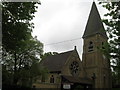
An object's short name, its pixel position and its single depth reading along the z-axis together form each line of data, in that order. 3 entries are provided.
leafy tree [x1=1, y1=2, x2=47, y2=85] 6.42
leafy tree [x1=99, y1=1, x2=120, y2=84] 6.64
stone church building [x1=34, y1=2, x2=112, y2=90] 20.18
